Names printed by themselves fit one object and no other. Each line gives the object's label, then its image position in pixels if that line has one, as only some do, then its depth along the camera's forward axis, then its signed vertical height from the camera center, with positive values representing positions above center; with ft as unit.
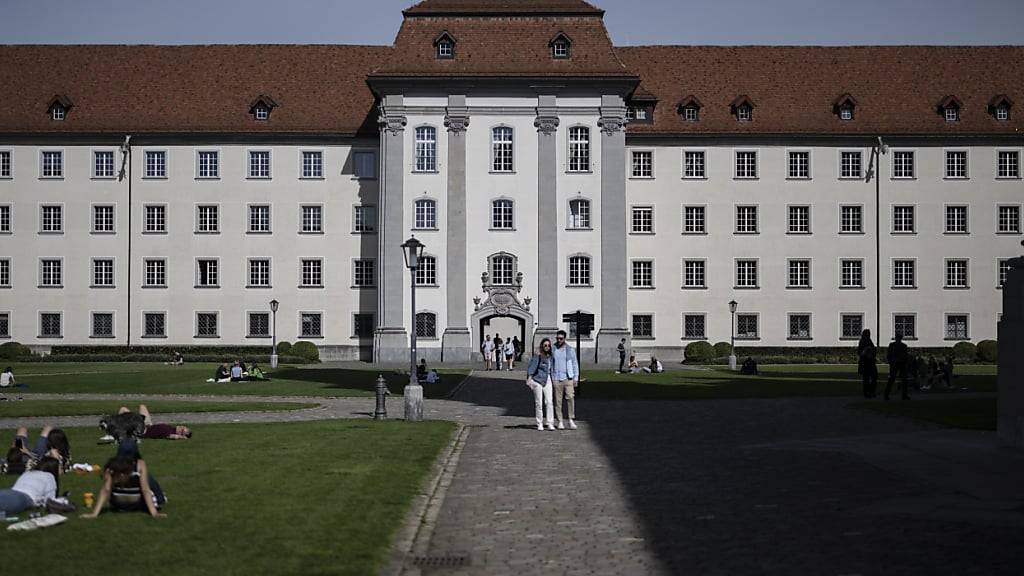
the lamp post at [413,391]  99.76 -5.24
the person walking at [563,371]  93.50 -3.50
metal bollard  99.86 -6.25
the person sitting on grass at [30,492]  48.75 -6.41
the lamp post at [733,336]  213.66 -2.65
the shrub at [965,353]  236.43 -5.50
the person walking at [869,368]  126.99 -4.48
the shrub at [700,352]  232.39 -5.36
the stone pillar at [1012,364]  74.84 -2.38
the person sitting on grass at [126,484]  49.08 -6.02
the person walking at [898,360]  123.65 -3.57
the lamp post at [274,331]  208.13 -1.91
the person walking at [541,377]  92.53 -3.90
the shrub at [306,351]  230.68 -5.24
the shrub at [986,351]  234.99 -5.12
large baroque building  241.35 +18.74
